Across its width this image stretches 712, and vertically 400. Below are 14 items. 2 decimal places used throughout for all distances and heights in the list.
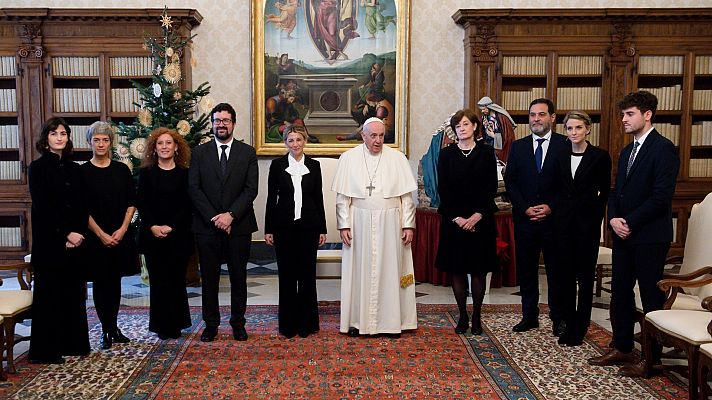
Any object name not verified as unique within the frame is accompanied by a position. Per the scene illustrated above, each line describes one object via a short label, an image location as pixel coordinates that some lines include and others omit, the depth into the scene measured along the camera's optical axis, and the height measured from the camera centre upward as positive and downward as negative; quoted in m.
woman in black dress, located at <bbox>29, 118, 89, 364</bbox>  4.26 -0.56
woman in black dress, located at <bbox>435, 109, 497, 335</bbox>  4.85 -0.32
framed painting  8.40 +1.12
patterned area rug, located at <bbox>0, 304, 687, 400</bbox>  3.85 -1.36
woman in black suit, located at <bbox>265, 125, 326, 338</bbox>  4.96 -0.53
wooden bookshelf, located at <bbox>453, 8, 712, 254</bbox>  7.97 +1.15
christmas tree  6.64 +0.50
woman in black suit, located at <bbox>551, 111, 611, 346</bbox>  4.62 -0.38
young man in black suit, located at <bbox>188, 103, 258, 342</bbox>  4.80 -0.39
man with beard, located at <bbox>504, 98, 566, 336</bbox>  4.89 -0.33
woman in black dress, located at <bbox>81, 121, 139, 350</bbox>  4.59 -0.49
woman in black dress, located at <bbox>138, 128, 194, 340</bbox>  4.80 -0.48
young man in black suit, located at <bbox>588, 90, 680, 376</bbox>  4.04 -0.34
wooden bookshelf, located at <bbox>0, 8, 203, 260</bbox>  7.82 +1.00
